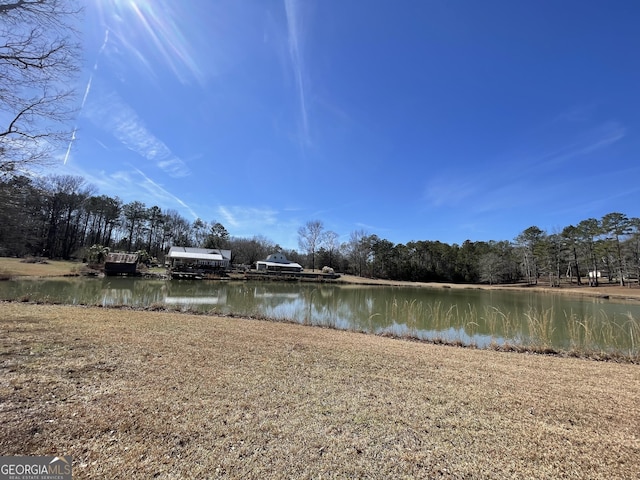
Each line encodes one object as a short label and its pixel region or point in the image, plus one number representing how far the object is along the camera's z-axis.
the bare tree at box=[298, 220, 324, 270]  56.82
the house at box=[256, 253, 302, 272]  44.94
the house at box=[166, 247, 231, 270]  37.00
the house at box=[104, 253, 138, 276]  28.09
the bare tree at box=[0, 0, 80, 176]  4.11
